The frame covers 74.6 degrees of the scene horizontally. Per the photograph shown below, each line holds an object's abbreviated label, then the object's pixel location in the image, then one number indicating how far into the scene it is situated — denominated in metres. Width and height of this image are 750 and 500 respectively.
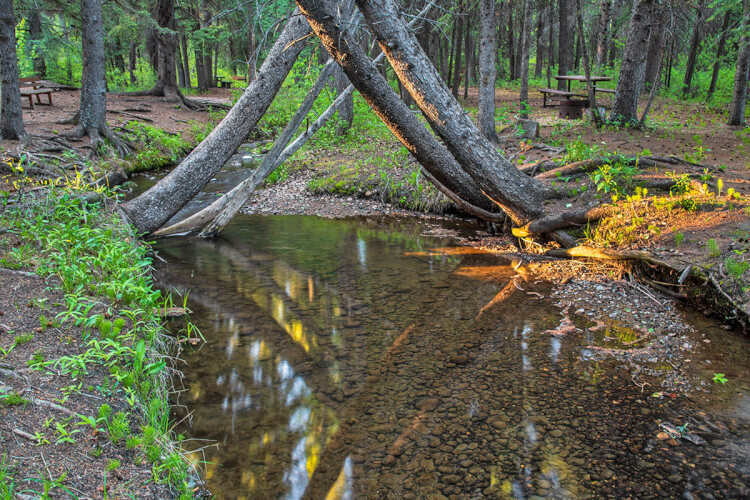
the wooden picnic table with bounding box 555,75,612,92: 17.44
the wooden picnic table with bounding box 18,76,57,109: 17.24
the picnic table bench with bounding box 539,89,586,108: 17.62
